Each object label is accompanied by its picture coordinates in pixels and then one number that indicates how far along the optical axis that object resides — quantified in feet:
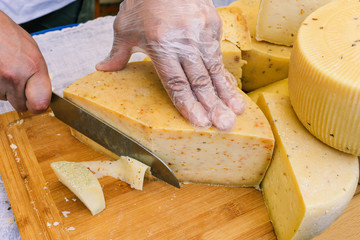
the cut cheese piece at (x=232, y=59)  1.93
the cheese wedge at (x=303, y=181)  1.52
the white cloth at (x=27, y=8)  2.19
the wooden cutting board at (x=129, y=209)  1.62
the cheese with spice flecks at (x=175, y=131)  1.67
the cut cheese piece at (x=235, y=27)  1.97
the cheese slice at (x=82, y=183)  1.61
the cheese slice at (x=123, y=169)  1.70
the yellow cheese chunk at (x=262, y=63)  1.97
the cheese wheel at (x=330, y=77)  1.48
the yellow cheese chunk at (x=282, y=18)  1.88
